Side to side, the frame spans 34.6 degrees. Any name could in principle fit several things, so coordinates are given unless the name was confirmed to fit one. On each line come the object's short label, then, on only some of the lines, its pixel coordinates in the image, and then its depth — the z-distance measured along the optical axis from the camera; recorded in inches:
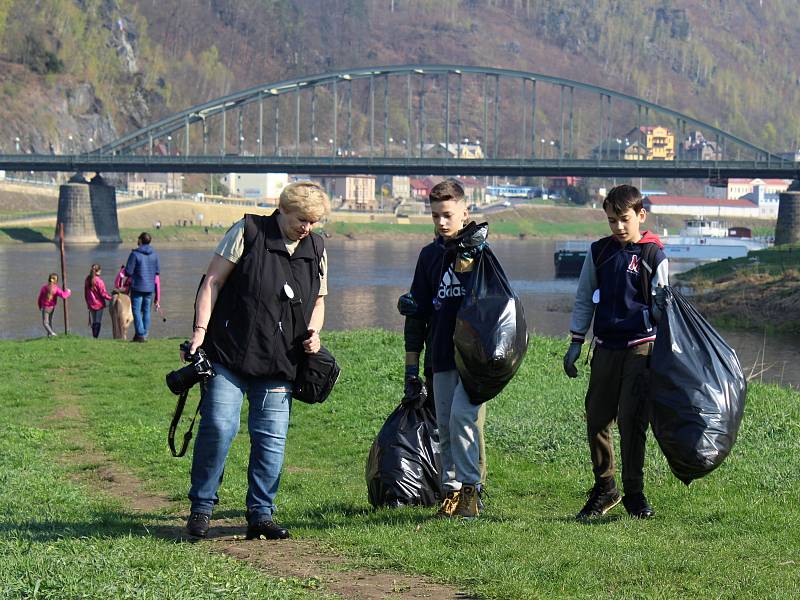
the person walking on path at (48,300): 922.1
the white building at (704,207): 6446.9
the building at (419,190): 7381.9
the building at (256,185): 6274.6
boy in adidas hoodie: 288.2
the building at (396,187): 7219.5
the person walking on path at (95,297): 899.4
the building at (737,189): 7352.4
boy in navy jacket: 287.3
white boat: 3157.0
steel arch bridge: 3555.6
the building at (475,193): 6827.8
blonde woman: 272.5
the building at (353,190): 6342.5
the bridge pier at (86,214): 3932.1
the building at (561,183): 7391.7
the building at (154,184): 5249.5
